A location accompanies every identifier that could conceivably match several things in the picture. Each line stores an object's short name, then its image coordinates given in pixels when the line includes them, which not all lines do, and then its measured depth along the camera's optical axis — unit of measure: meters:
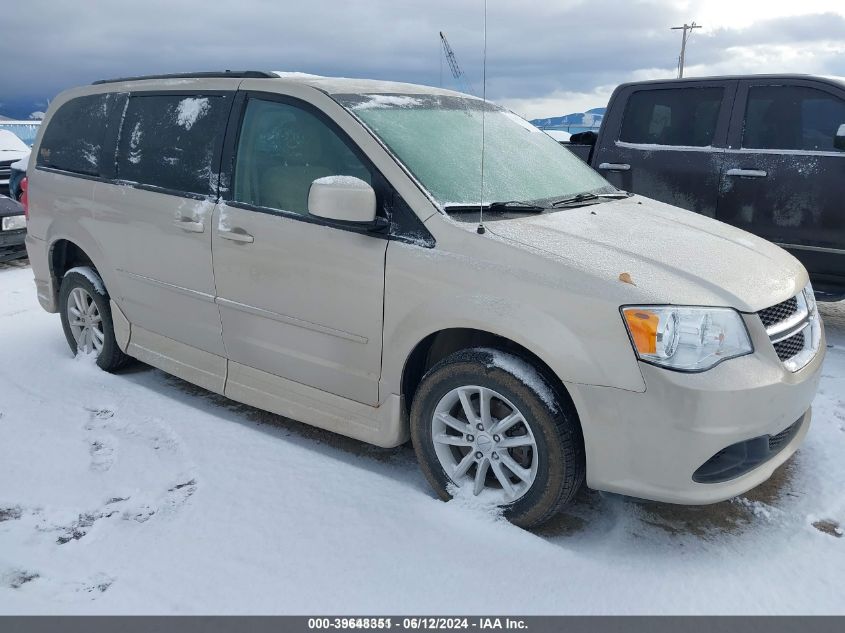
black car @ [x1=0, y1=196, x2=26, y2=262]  8.16
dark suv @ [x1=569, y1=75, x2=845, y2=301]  5.43
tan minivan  2.61
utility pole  44.38
